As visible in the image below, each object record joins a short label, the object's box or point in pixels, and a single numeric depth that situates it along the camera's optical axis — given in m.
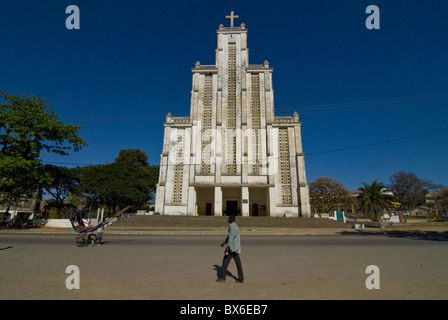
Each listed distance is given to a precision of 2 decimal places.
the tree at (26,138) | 18.77
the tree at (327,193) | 46.72
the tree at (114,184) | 28.53
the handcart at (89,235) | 10.75
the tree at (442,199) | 42.47
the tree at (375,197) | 32.66
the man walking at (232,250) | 4.82
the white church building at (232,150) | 29.38
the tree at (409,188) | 50.62
